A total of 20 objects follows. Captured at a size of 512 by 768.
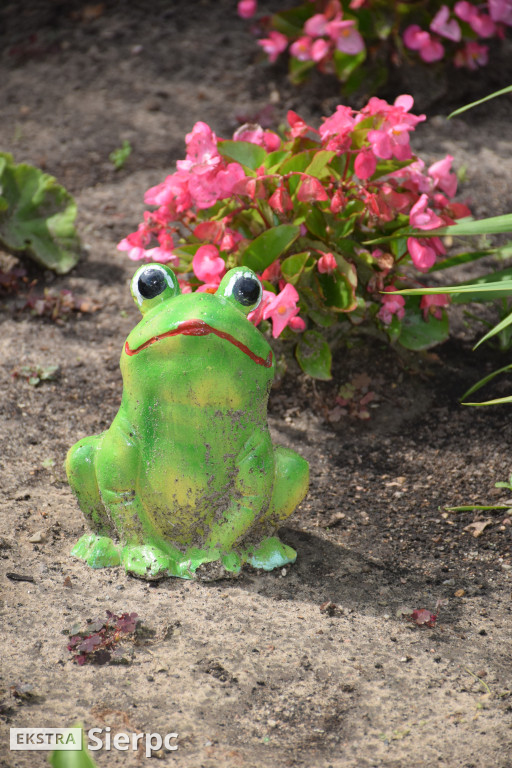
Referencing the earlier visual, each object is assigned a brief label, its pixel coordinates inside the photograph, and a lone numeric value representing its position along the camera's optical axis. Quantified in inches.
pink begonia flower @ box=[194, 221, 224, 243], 226.8
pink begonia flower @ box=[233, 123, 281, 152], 239.0
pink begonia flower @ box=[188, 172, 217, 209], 217.0
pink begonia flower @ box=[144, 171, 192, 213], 225.6
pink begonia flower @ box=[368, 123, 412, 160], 215.2
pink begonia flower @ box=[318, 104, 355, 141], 221.4
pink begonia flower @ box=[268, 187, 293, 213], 218.3
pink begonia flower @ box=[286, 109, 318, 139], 232.9
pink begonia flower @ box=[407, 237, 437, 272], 220.9
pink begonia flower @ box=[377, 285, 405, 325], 232.8
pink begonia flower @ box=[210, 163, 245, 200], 215.8
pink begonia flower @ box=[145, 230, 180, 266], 232.5
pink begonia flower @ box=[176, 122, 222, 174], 219.7
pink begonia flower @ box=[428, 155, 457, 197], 234.6
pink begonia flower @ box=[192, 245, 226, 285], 216.8
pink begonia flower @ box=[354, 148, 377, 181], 219.0
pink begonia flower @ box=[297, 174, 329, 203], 216.5
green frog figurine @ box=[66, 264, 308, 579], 168.1
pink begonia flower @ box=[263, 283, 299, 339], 206.9
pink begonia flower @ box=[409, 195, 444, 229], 218.0
